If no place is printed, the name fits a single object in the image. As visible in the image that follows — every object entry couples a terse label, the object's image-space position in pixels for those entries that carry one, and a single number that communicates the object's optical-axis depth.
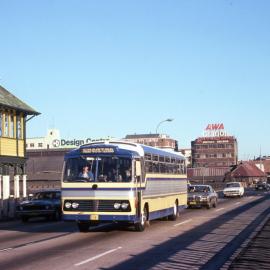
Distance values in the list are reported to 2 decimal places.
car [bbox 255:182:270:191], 89.19
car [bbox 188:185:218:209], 35.09
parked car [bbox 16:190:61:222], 27.20
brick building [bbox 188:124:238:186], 143.24
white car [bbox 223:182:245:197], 54.53
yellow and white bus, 18.39
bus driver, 18.70
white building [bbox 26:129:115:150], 164.50
